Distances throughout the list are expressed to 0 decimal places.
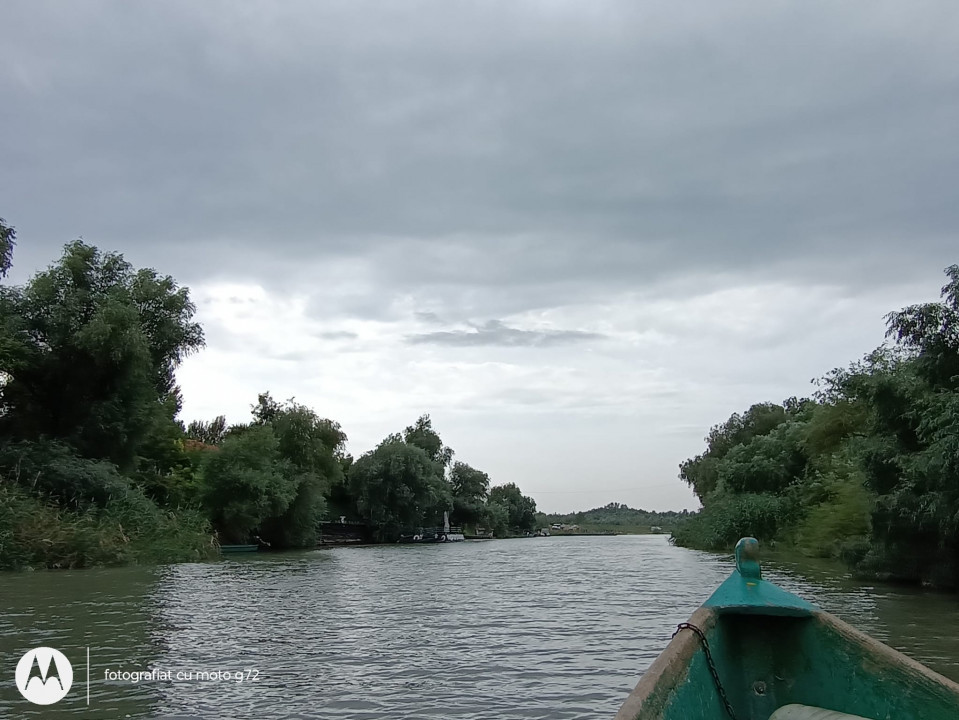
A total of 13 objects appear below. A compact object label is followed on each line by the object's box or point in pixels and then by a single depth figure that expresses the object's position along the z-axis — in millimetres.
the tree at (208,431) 70962
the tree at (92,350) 28094
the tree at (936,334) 14367
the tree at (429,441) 79375
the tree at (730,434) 61156
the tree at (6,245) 26109
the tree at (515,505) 100625
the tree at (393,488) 60500
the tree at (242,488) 38969
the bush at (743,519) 33375
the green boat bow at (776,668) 3656
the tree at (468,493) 80875
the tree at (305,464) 44312
